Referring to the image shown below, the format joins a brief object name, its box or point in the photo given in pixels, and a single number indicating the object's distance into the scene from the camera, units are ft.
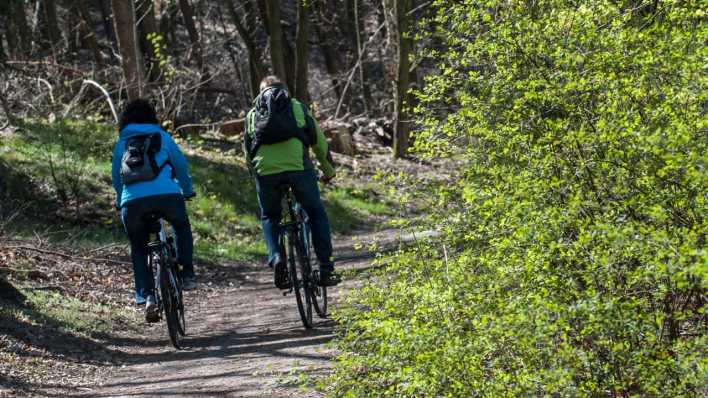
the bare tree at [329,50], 208.33
